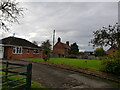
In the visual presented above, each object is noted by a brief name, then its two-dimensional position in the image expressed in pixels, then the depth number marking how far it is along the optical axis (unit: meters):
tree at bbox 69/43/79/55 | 34.90
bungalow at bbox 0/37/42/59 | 18.97
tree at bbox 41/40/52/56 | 39.42
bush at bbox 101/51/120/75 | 8.09
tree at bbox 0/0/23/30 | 11.35
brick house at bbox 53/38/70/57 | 41.87
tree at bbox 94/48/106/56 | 32.18
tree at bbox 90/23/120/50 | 13.14
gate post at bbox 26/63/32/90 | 4.62
